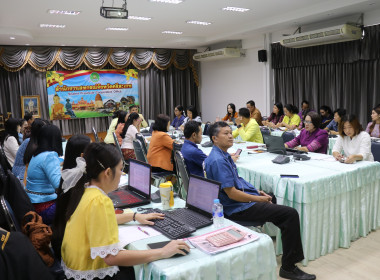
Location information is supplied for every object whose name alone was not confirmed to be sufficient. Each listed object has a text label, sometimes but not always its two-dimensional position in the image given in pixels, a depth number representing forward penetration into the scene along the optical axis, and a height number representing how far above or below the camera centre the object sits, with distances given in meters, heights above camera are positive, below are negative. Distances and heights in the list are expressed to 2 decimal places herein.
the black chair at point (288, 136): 5.13 -0.56
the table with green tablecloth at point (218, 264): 1.52 -0.76
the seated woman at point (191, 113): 8.07 -0.24
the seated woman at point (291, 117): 7.15 -0.38
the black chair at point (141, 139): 4.59 -0.49
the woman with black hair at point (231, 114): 8.48 -0.32
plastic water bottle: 1.94 -0.64
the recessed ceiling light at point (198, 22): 7.48 +1.81
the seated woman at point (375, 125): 5.25 -0.45
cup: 2.26 -0.60
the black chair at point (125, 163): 4.96 -0.87
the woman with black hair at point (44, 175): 2.66 -0.52
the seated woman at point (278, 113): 7.82 -0.31
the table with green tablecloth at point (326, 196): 2.80 -0.84
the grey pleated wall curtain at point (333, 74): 6.80 +0.53
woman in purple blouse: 4.18 -0.48
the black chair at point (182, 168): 3.12 -0.60
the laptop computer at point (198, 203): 1.97 -0.62
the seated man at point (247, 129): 5.08 -0.43
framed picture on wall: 9.16 +0.10
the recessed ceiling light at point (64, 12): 6.13 +1.75
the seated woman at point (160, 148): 4.23 -0.55
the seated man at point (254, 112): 7.88 -0.27
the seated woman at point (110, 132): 6.32 -0.50
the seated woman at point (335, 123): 6.03 -0.47
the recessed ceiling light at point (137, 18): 6.91 +1.79
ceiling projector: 4.70 +1.30
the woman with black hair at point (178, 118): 8.02 -0.35
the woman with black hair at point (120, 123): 6.02 -0.32
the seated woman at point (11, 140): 4.91 -0.45
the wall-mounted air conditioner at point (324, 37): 6.53 +1.26
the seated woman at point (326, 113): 7.03 -0.32
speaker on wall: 8.88 +1.17
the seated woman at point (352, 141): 3.53 -0.47
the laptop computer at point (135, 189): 2.39 -0.64
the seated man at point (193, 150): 3.24 -0.45
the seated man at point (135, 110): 7.51 -0.27
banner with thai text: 9.55 +0.42
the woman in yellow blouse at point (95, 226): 1.47 -0.53
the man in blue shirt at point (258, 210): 2.51 -0.83
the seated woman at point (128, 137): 5.33 -0.50
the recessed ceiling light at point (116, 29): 7.98 +1.82
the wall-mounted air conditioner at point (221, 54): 9.59 +1.39
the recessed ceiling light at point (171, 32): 8.71 +1.83
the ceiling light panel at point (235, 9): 6.51 +1.78
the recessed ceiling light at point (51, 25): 7.23 +1.79
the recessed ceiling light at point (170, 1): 5.72 +1.73
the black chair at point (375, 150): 4.05 -0.64
